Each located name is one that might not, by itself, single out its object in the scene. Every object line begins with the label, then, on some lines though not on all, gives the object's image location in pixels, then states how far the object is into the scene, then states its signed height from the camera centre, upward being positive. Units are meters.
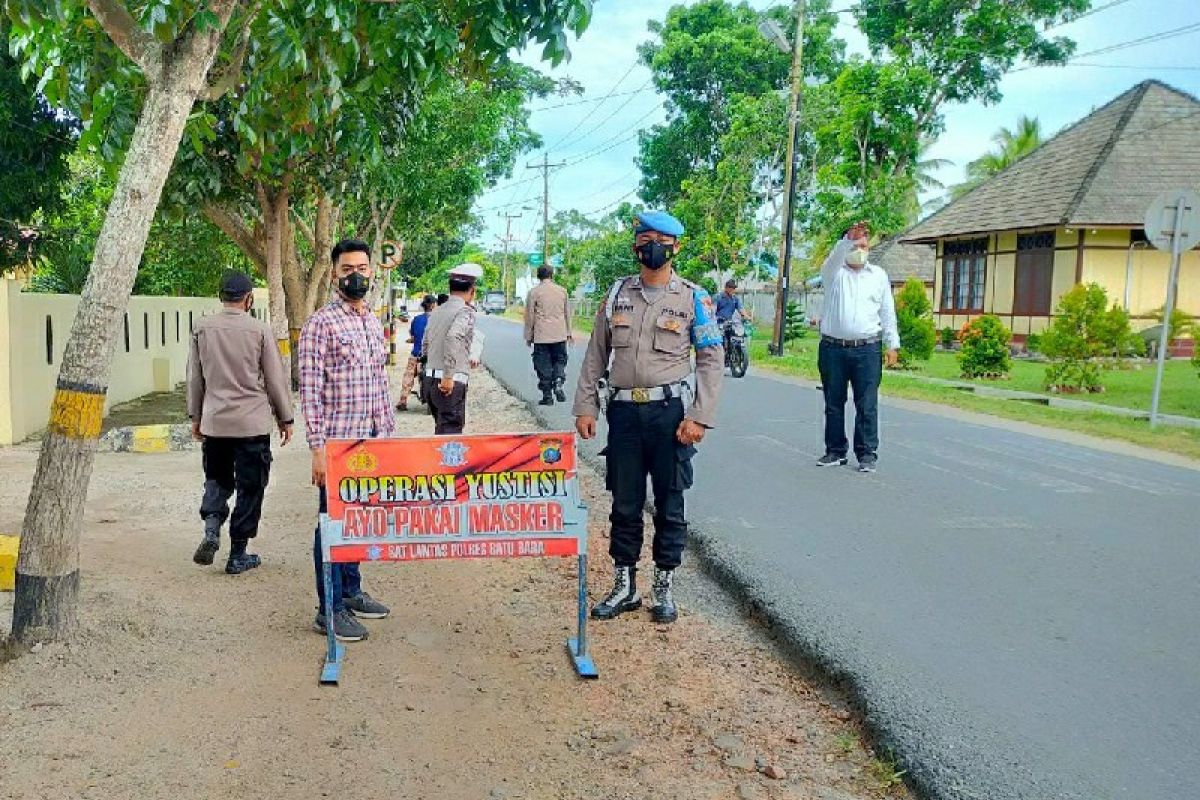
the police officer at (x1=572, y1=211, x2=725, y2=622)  5.07 -0.40
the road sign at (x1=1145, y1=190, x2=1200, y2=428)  12.68 +1.08
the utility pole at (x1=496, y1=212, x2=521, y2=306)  109.88 +4.02
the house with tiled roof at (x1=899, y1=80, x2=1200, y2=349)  26.28 +2.44
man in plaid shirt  5.03 -0.34
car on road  99.06 -0.16
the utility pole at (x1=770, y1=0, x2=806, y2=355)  27.19 +3.09
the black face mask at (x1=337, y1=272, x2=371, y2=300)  5.06 +0.06
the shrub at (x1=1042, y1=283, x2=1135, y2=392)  17.30 -0.43
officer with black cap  6.18 -0.64
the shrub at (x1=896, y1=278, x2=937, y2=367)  22.95 -0.59
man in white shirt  8.99 -0.17
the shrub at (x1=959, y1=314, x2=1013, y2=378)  19.97 -0.74
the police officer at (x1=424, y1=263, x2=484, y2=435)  8.18 -0.36
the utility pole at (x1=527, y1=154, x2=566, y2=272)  74.31 +7.70
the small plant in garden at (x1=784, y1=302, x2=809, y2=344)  33.59 -0.54
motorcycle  19.75 -0.72
